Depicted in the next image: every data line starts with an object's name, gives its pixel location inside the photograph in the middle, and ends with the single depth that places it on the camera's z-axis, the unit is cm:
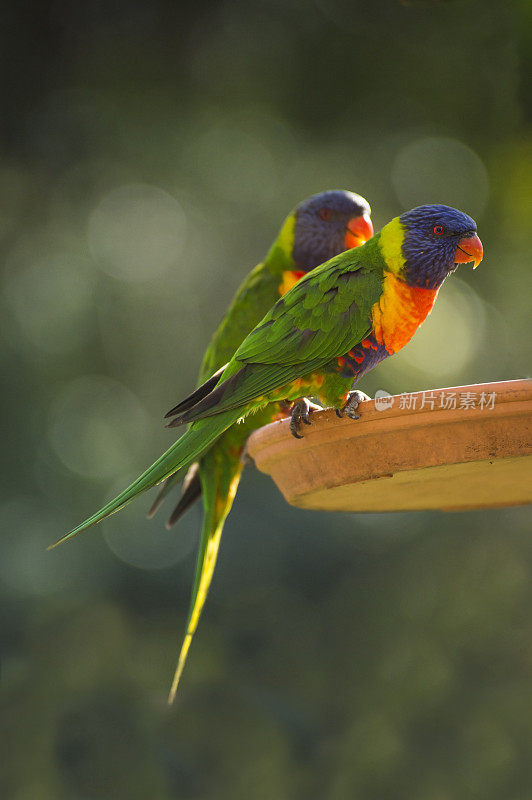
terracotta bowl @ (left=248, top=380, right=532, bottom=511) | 568
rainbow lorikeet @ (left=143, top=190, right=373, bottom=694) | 592
